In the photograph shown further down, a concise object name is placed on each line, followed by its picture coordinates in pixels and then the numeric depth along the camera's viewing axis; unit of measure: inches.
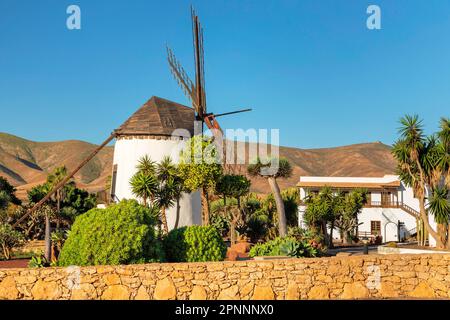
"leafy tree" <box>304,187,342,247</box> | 1549.0
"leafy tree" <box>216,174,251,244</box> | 1311.5
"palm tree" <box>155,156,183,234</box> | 1165.1
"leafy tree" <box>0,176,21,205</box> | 1966.5
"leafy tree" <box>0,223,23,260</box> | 1221.1
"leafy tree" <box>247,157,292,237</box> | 1284.3
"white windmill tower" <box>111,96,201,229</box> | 1257.4
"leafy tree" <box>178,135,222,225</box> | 1156.5
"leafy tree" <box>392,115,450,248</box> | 1008.2
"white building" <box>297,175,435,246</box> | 1911.9
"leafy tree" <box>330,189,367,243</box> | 1626.4
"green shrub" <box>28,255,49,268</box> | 685.9
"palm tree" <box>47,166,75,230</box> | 1725.8
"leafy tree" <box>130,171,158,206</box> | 1108.5
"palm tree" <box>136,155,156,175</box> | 1191.7
